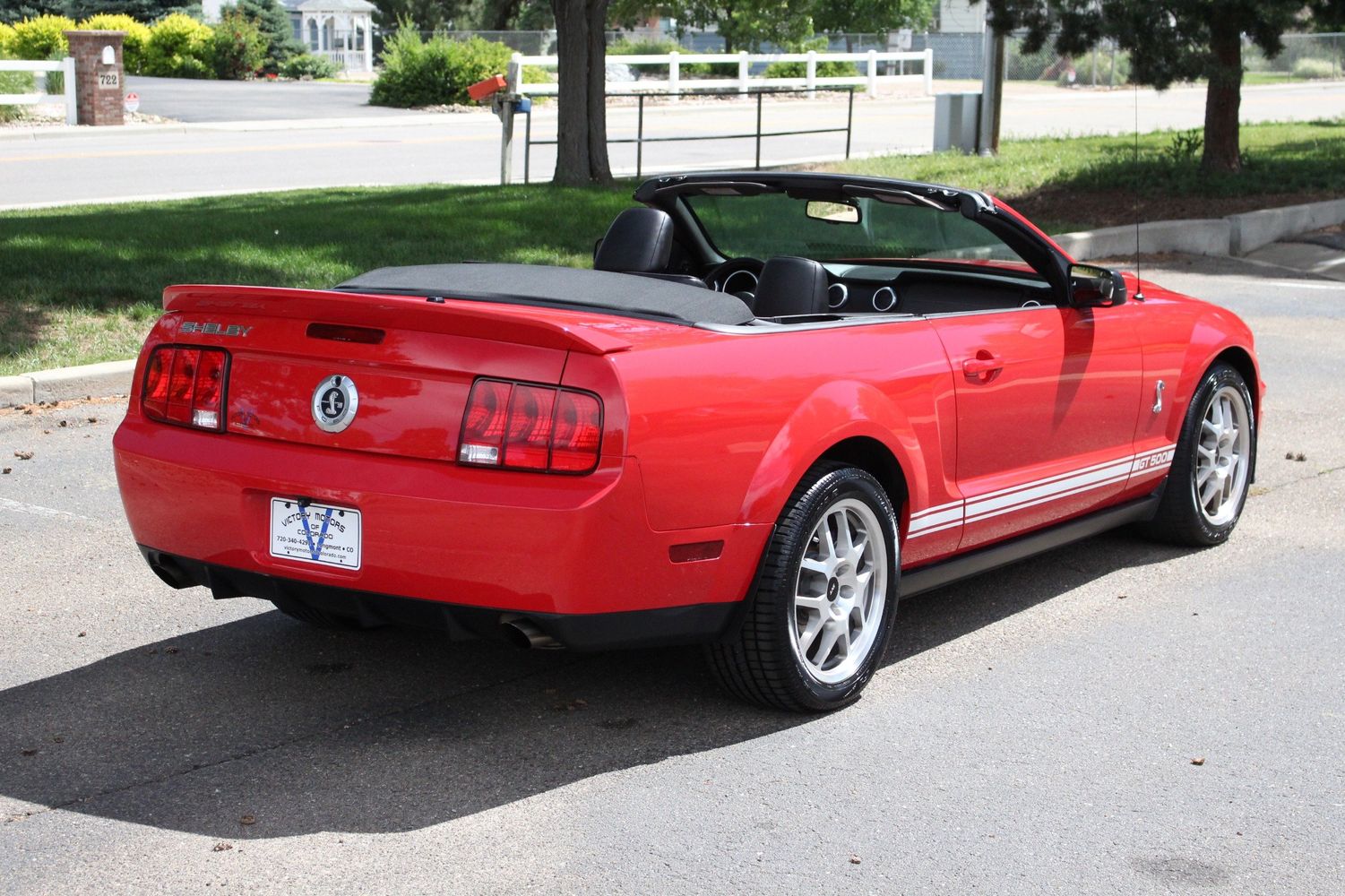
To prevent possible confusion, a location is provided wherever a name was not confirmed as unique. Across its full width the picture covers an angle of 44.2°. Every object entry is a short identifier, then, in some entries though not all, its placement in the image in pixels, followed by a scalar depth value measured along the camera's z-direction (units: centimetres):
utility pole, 2138
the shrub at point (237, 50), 5022
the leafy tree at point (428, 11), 7769
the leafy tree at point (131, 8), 5647
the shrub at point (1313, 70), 4850
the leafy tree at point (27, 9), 5581
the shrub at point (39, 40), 4391
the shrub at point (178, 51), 5031
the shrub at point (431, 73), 3975
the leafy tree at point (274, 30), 5300
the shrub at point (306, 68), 5269
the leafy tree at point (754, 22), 5778
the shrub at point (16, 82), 3250
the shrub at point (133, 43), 5075
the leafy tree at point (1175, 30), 1742
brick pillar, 3111
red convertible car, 405
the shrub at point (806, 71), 4591
